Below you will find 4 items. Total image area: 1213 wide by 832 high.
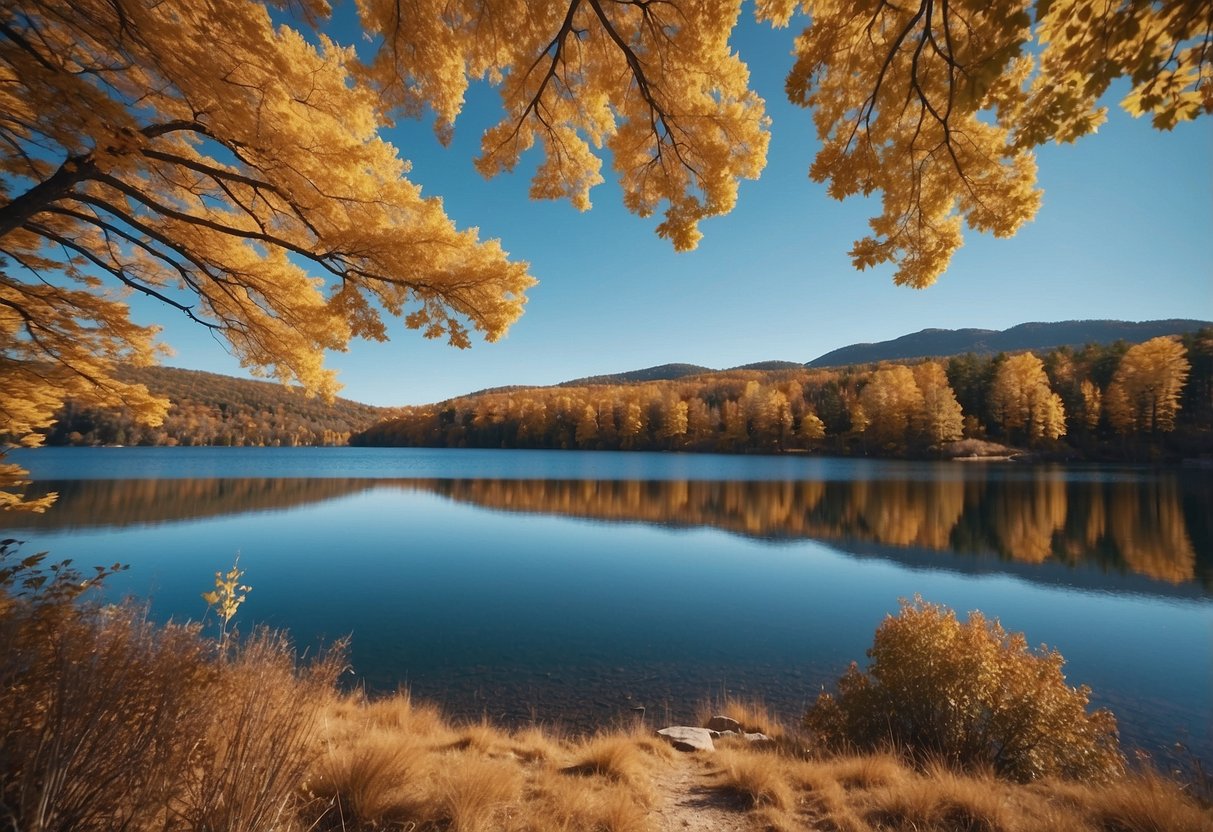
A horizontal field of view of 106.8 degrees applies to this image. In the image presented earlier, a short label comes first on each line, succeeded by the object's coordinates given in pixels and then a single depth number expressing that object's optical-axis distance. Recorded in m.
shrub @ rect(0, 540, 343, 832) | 2.04
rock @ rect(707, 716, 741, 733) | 6.06
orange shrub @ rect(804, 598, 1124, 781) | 4.52
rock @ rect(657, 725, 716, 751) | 5.17
